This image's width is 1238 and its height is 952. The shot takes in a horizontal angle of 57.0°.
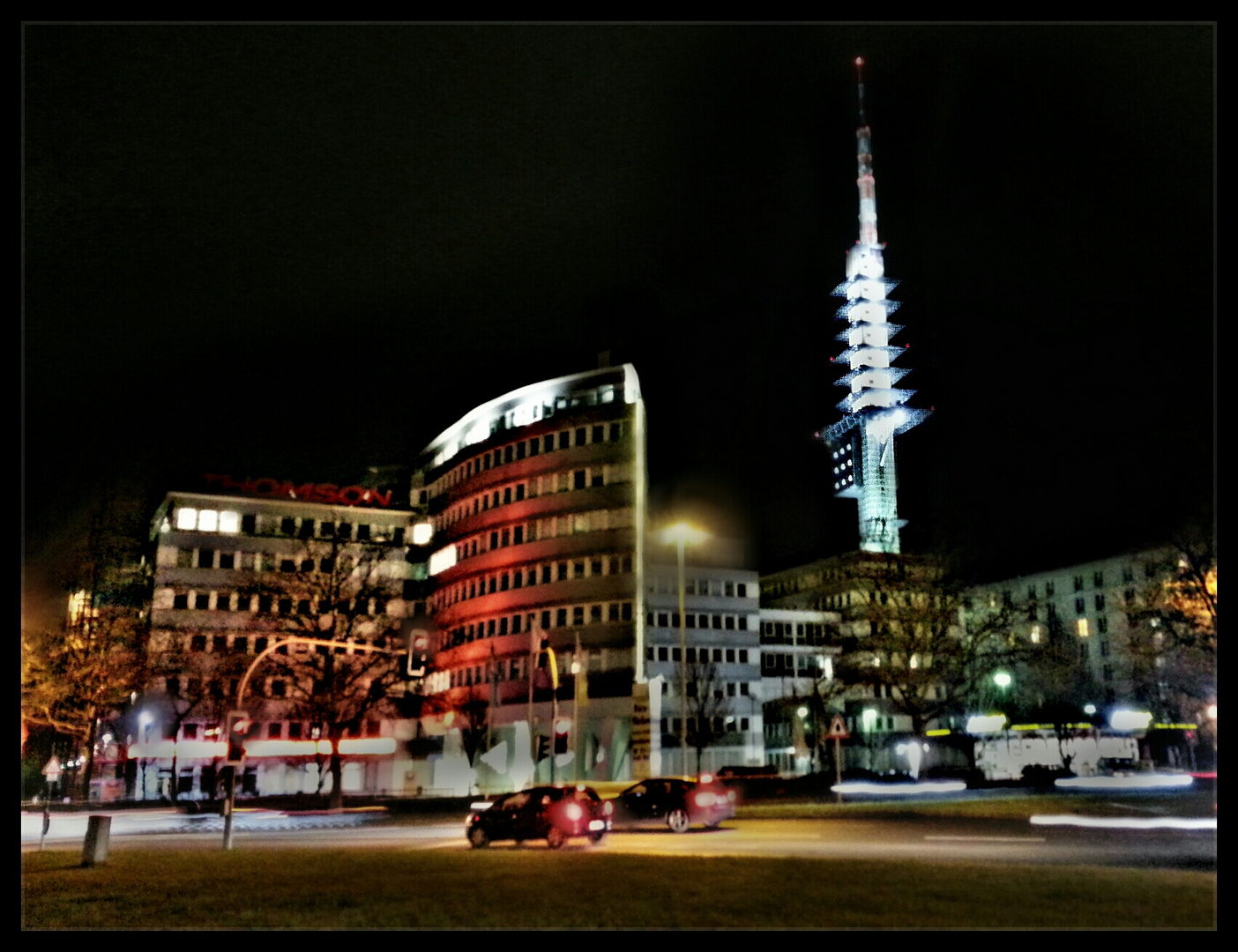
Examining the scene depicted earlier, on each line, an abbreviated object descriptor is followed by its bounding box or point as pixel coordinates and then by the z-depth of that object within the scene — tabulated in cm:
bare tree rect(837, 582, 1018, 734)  5506
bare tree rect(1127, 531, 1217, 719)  4547
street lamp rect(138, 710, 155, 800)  5787
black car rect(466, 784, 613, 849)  2536
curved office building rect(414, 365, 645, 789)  7875
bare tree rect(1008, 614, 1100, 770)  6247
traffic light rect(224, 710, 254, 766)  2786
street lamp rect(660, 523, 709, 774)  4103
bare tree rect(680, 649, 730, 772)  8588
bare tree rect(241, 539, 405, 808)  5416
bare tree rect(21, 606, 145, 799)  5509
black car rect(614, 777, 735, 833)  2914
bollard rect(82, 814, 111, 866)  2377
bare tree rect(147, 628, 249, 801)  6794
